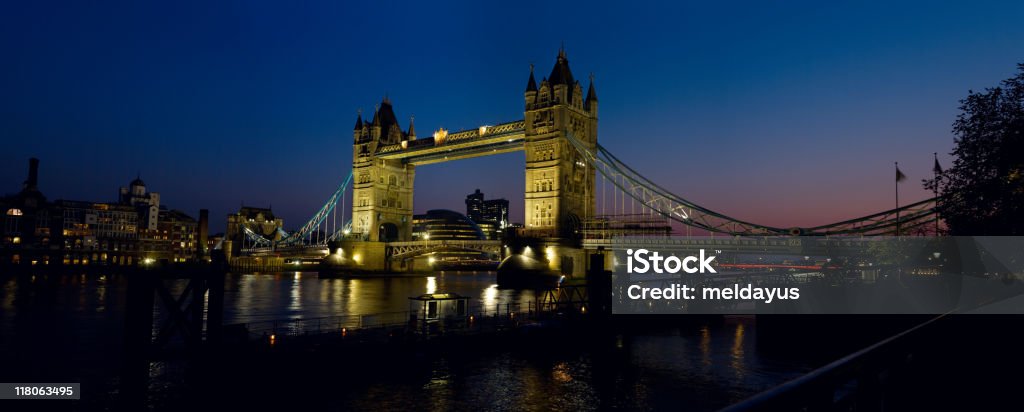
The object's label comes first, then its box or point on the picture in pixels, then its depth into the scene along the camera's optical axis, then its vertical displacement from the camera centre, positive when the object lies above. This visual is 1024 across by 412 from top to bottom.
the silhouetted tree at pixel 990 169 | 16.39 +2.39
